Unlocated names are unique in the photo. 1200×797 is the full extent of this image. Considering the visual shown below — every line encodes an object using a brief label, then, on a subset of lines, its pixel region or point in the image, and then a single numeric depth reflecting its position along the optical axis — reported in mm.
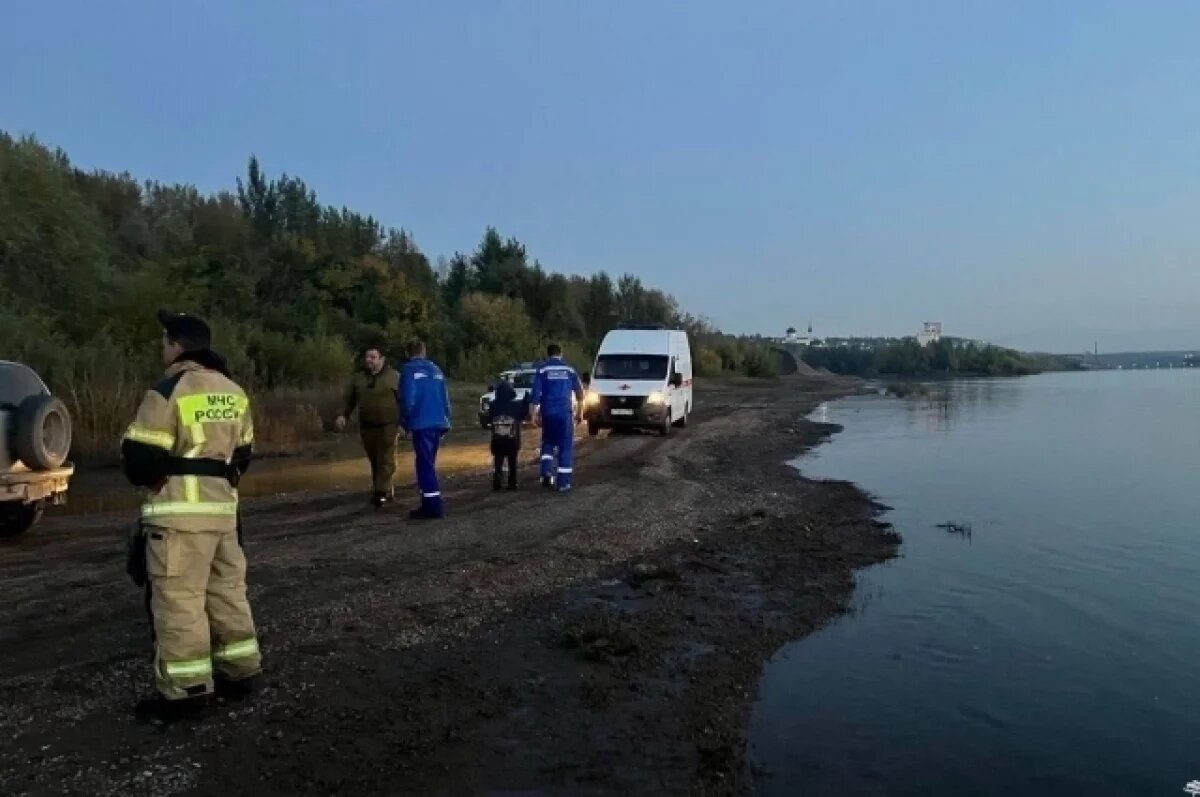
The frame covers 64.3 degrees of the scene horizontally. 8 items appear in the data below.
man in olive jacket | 11016
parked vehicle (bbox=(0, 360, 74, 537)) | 9344
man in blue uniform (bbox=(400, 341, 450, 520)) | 10688
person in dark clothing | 12914
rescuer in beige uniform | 4754
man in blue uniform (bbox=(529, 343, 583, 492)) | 13234
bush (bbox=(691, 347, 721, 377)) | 72938
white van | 23484
